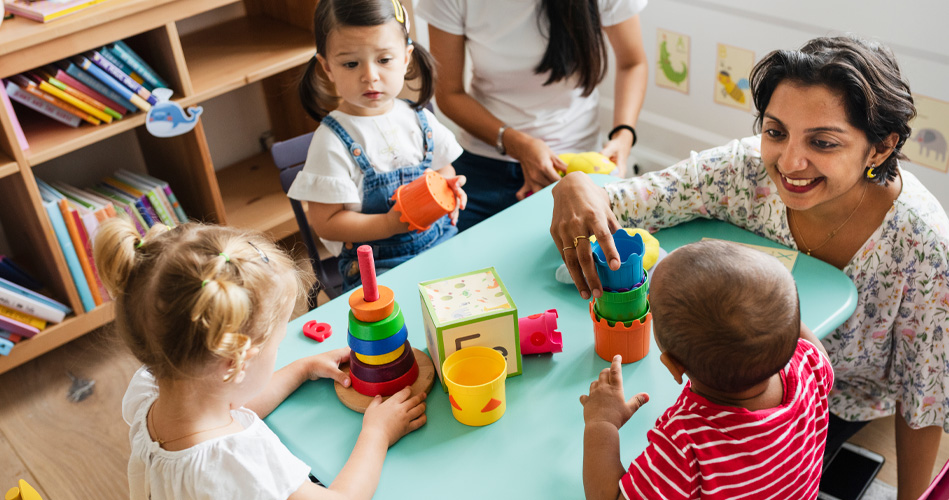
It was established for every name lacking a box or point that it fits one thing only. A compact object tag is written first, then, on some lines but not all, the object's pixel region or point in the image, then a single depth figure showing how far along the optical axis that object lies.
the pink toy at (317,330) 1.32
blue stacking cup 1.16
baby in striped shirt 0.91
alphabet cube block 1.14
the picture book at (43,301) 2.23
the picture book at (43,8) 2.02
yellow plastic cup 1.09
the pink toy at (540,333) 1.23
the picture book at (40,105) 2.08
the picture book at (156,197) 2.45
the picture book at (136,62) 2.20
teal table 1.05
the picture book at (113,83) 2.15
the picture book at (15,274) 2.26
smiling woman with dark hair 1.29
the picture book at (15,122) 2.02
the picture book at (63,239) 2.21
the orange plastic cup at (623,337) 1.18
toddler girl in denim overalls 1.67
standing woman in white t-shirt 2.05
